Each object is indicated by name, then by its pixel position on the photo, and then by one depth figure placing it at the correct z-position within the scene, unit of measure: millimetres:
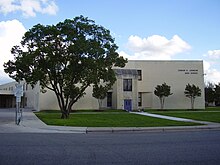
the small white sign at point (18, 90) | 21281
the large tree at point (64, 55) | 25000
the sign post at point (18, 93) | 21234
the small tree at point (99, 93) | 42962
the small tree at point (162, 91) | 49312
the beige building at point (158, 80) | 50938
